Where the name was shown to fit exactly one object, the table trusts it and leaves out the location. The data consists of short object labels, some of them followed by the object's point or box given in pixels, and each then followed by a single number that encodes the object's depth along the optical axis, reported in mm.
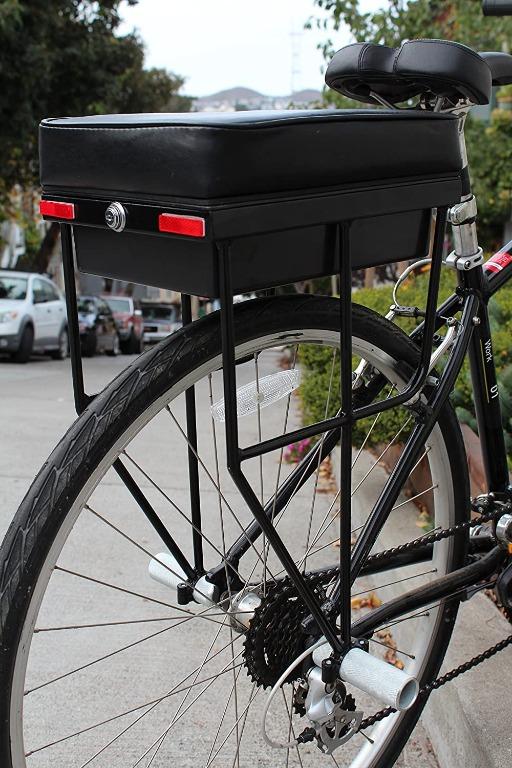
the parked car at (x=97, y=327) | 20938
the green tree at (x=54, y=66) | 15109
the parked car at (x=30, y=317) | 16016
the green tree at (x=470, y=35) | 9156
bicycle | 1452
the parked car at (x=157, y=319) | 32625
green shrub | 3498
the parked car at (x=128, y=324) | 25734
